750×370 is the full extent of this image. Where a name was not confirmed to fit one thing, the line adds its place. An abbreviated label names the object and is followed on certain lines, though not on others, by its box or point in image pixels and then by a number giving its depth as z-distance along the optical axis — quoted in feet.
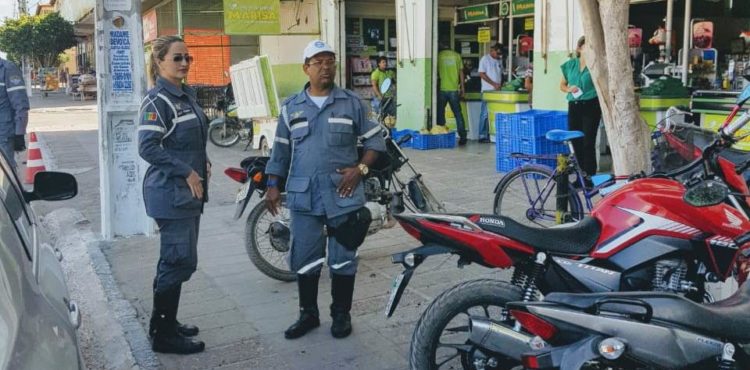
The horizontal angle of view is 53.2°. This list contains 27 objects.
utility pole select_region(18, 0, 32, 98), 147.02
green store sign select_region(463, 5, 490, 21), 56.18
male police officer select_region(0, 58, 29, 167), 27.25
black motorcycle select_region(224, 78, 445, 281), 18.42
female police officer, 13.76
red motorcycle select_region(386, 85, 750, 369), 11.07
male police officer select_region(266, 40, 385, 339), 14.37
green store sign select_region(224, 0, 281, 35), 49.60
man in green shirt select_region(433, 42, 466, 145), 44.70
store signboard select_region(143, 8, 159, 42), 76.16
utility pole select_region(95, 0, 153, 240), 22.63
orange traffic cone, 34.71
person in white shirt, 45.67
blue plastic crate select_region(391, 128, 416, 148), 44.13
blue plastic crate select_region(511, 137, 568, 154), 32.68
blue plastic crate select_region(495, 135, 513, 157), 34.20
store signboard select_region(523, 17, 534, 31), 51.34
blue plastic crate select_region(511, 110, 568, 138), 32.76
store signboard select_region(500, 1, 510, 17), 52.01
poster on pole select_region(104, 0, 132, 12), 22.56
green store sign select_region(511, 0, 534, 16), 49.14
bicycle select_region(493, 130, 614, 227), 20.92
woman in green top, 30.91
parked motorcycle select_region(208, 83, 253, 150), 47.49
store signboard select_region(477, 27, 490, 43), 56.59
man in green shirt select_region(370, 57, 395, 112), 51.39
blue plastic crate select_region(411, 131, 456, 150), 42.93
